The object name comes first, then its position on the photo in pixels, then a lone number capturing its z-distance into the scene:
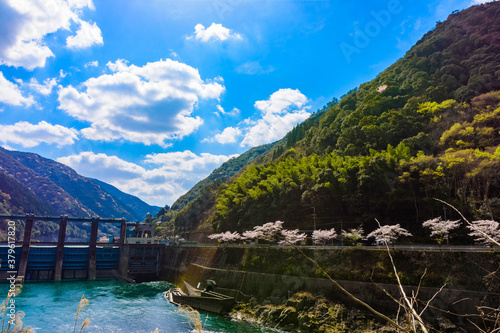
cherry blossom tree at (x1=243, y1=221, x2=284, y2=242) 48.88
